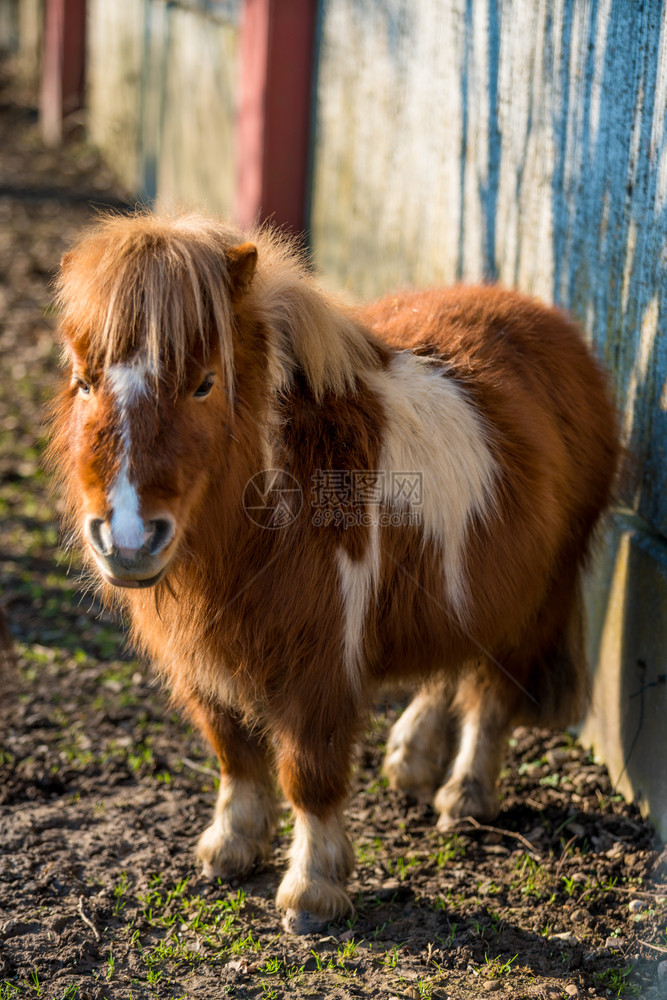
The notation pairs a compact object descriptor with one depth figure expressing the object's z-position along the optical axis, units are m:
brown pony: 4.61
